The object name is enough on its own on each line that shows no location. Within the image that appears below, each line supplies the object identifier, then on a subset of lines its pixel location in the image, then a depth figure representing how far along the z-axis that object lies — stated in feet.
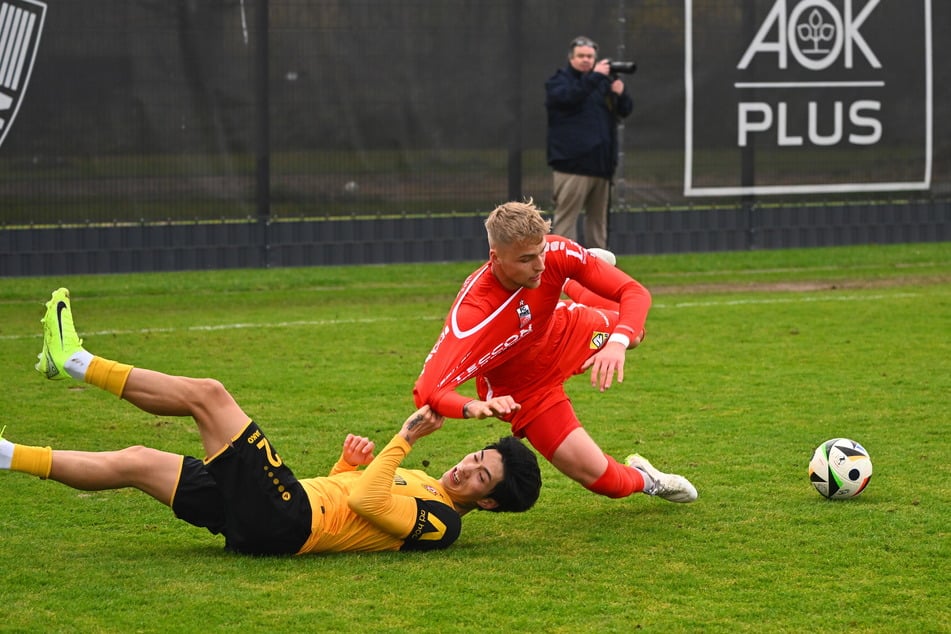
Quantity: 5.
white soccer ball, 43.78
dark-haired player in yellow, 37.60
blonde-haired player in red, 39.40
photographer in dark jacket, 94.63
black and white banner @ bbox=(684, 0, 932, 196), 112.47
